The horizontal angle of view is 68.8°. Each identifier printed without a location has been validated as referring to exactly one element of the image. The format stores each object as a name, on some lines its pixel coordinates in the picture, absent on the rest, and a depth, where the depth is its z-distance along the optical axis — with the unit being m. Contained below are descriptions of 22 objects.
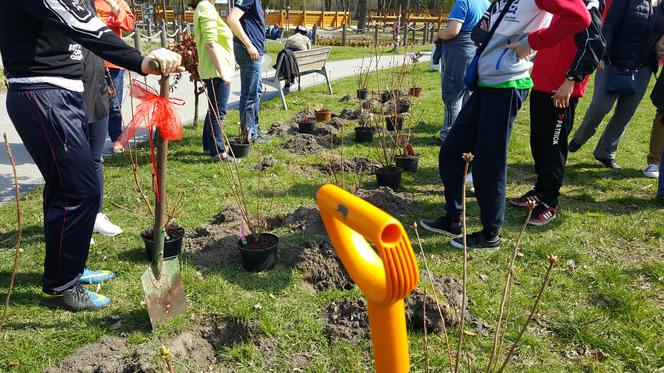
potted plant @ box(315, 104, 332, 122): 7.14
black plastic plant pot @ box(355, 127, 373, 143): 6.26
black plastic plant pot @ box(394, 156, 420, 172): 5.12
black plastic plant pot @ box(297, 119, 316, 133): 6.55
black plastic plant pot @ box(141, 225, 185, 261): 3.13
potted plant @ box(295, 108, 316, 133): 6.57
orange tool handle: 0.91
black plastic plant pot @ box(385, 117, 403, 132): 6.50
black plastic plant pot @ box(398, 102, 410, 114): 7.65
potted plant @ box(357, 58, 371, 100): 8.66
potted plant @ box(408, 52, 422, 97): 7.43
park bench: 8.12
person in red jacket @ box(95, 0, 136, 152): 4.40
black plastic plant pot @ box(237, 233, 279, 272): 3.05
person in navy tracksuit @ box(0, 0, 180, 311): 2.13
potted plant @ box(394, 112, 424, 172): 5.12
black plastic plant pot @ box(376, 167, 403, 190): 4.62
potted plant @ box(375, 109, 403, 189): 4.62
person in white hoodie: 2.75
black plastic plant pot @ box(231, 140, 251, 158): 5.45
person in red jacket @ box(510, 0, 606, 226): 3.14
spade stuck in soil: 2.36
